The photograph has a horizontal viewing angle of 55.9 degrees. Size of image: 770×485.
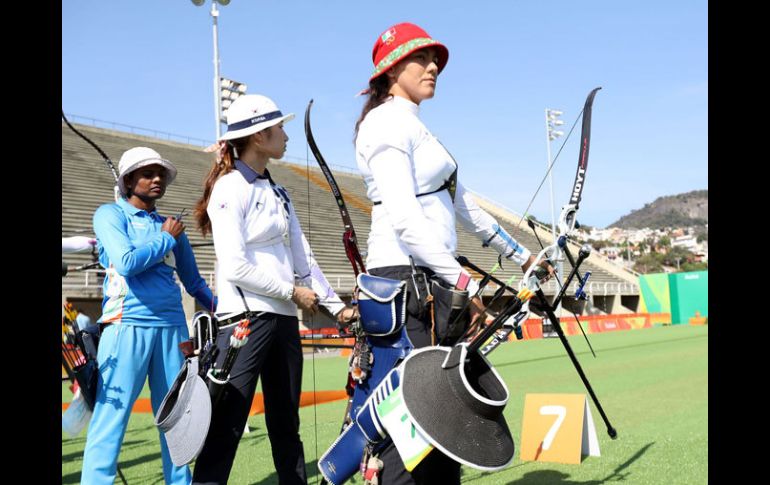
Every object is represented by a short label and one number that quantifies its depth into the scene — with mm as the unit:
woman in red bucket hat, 2551
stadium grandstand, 22848
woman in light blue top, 3424
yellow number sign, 4594
